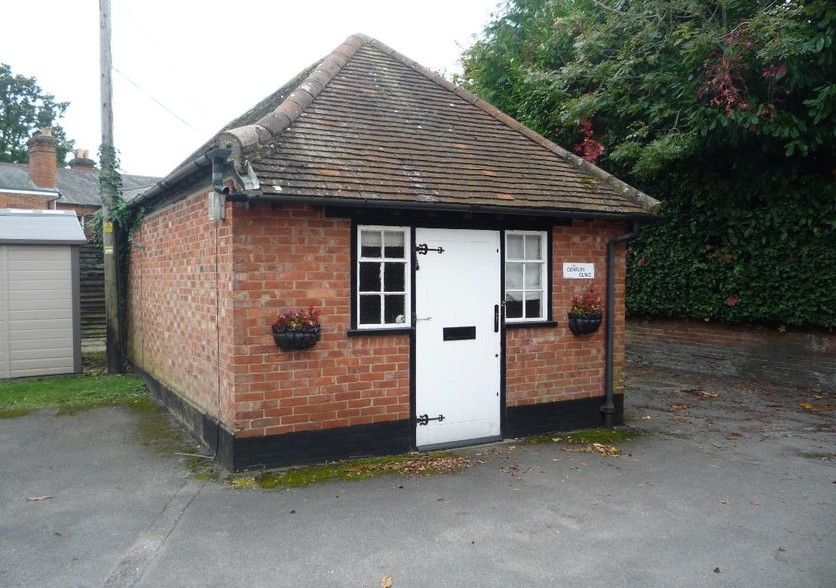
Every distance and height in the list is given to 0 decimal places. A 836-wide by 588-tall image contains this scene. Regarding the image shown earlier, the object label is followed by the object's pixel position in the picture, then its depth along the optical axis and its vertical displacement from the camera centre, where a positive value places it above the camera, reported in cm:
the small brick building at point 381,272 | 591 +5
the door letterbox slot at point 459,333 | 679 -63
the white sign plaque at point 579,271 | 752 +6
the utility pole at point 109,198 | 1117 +144
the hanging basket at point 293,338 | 586 -58
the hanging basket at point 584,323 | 747 -57
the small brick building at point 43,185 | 2553 +403
